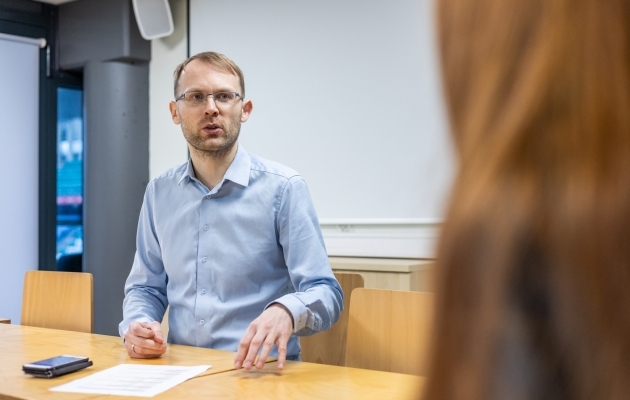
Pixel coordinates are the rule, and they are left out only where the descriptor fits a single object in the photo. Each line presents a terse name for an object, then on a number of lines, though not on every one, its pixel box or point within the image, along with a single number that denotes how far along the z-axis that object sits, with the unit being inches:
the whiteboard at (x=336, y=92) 159.3
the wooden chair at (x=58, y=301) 114.1
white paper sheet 65.2
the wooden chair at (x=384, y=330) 81.4
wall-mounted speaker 192.9
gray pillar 200.5
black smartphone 72.2
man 91.6
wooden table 64.0
